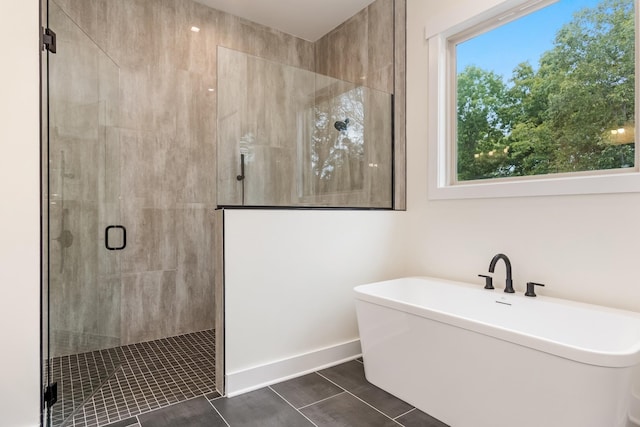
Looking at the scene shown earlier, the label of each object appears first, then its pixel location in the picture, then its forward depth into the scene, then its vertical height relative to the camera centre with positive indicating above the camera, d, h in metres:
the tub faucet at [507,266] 2.17 -0.34
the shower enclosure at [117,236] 1.83 -0.18
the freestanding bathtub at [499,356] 1.25 -0.64
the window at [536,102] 1.90 +0.70
